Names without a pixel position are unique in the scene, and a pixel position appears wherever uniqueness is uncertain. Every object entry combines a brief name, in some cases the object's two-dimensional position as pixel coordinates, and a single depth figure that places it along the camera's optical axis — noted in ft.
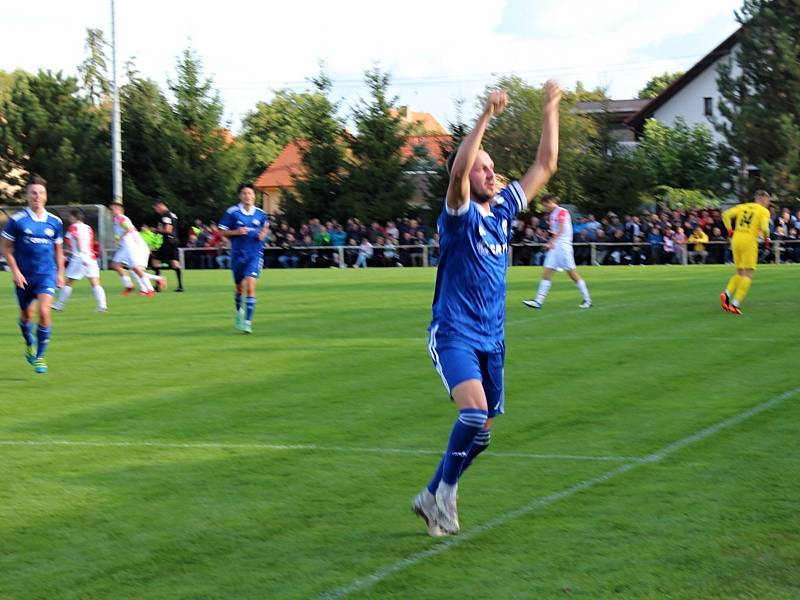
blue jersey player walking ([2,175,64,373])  47.44
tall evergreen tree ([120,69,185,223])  181.68
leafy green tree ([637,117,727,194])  197.16
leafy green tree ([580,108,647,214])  163.32
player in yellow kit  67.87
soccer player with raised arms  21.90
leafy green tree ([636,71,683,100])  411.09
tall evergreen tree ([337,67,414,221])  168.45
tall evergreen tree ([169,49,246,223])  181.88
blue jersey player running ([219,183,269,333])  61.87
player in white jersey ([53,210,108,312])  84.48
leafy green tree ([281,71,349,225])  172.35
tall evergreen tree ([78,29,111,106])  260.62
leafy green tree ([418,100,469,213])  168.76
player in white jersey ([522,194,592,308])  72.69
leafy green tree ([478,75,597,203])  171.53
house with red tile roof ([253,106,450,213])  174.09
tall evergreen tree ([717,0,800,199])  154.71
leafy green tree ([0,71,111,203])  191.72
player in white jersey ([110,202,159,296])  90.84
